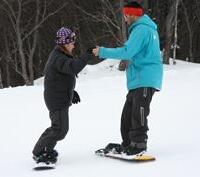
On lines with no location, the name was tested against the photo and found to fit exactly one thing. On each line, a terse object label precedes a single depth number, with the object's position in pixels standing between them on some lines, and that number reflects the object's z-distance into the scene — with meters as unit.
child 8.58
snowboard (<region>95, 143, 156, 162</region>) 8.38
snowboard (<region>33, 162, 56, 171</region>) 8.42
